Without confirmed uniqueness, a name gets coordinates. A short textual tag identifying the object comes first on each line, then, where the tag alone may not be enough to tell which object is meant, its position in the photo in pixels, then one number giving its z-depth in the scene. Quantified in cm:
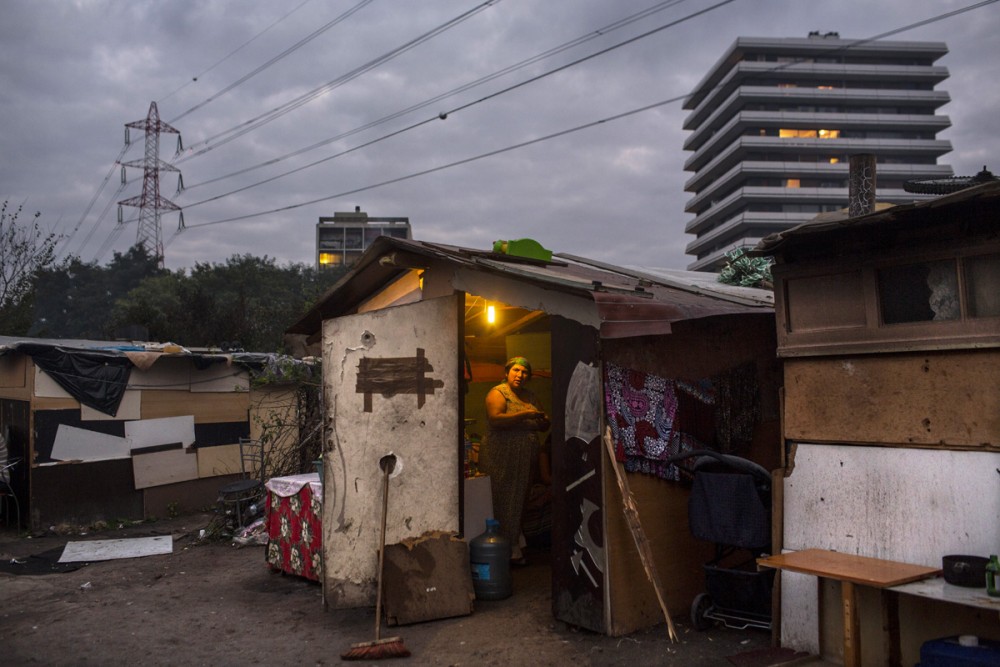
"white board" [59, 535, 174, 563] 932
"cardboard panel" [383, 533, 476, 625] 617
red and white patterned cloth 741
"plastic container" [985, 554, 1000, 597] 370
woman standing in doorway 783
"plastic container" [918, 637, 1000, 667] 366
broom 540
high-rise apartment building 8362
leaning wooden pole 542
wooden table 398
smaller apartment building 6644
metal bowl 387
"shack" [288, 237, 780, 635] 570
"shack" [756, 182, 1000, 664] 421
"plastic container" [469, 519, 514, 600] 673
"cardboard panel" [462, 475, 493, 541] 718
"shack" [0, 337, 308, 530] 1105
